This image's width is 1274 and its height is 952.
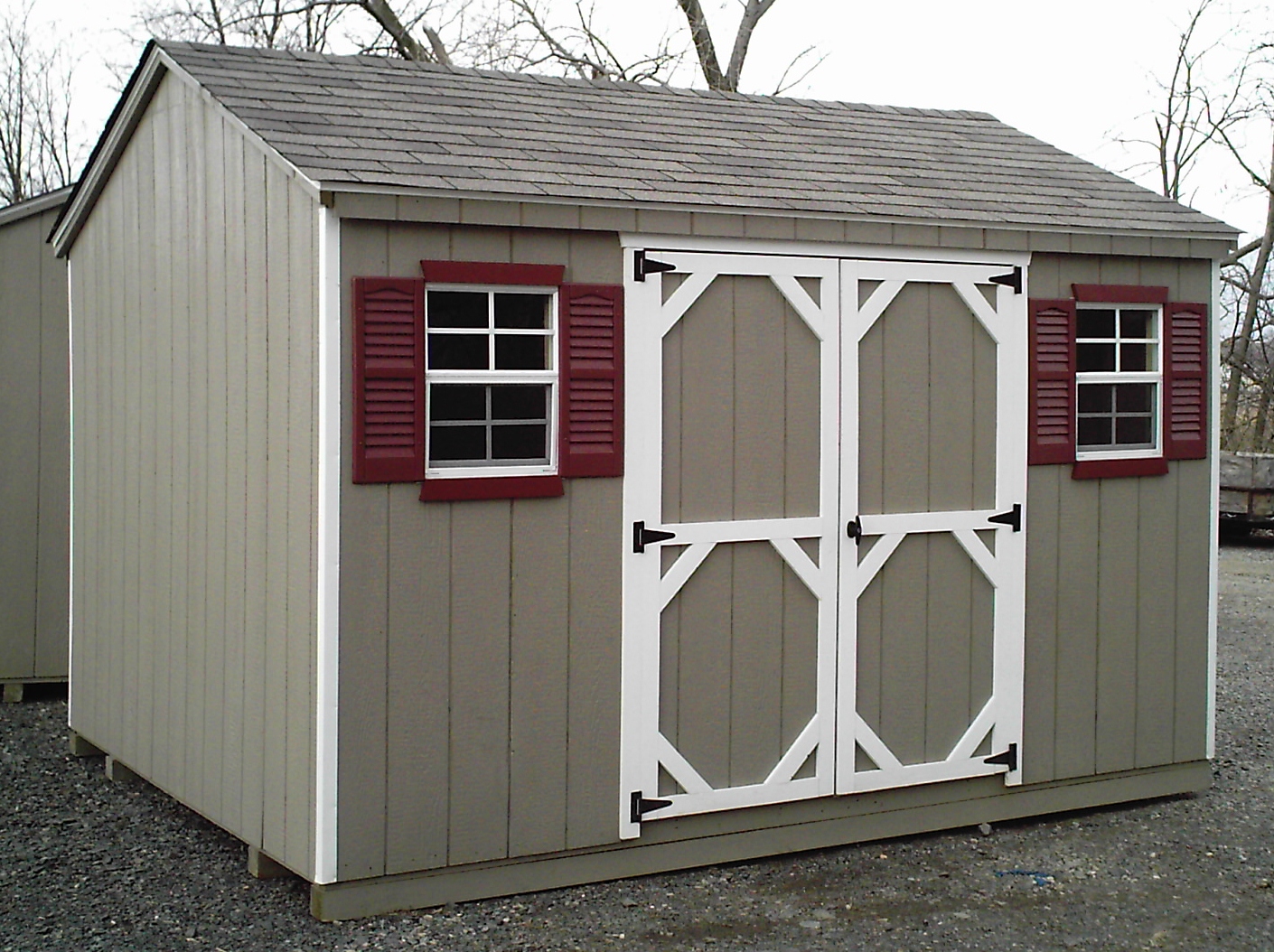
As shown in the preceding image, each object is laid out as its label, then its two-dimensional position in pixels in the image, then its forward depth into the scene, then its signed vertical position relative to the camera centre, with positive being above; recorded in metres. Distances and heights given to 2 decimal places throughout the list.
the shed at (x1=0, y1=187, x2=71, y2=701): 8.62 -0.13
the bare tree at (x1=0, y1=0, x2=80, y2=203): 22.81 +4.69
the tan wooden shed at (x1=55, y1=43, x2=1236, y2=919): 5.02 -0.17
